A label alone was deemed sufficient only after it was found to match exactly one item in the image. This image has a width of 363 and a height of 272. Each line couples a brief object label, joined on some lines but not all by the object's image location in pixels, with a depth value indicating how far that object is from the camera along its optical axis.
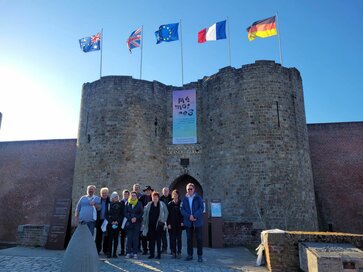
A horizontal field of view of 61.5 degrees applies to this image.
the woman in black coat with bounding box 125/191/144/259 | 7.94
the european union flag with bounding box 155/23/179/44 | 18.06
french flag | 17.03
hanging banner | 17.12
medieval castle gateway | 14.24
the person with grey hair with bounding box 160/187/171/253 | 8.65
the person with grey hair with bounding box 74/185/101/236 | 7.75
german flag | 15.79
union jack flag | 18.16
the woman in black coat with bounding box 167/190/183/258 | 8.09
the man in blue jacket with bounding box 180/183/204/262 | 7.67
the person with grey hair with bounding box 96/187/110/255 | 8.38
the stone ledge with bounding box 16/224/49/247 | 10.39
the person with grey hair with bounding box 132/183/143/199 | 8.89
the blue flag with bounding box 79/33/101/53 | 18.27
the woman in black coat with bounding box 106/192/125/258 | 8.12
